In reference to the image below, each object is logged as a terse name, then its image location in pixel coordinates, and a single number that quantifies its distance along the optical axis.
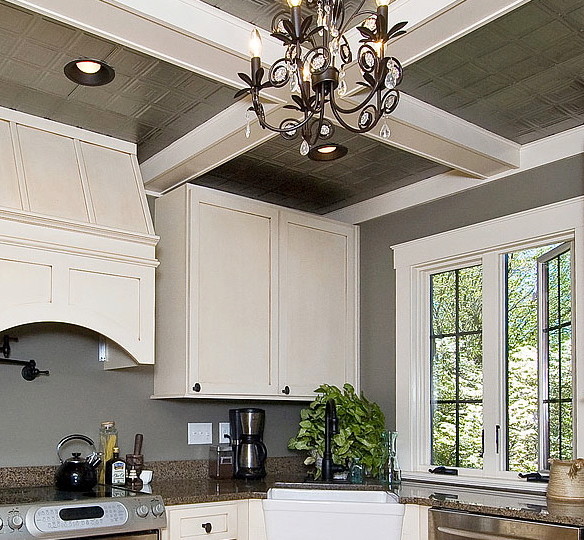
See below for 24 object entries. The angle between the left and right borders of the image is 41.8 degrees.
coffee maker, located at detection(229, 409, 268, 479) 3.85
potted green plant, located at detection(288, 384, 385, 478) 3.79
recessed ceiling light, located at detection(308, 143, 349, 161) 3.34
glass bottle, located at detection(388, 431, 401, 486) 3.77
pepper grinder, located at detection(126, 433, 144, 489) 3.34
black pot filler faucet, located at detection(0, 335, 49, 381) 3.30
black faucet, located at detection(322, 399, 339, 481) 3.77
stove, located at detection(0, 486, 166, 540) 2.64
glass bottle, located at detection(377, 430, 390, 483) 3.86
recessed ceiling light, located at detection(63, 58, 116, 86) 2.74
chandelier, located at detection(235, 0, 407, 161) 1.75
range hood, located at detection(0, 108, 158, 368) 2.96
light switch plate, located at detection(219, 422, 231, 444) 4.00
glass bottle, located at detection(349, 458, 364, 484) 3.72
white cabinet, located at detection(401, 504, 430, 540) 3.08
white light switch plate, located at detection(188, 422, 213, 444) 3.87
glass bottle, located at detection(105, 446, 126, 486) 3.31
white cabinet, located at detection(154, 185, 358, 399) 3.61
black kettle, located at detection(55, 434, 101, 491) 3.12
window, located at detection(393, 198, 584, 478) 3.41
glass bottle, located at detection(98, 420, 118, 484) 3.41
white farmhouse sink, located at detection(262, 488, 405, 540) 3.12
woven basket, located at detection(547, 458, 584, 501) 2.94
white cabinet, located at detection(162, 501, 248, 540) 3.07
